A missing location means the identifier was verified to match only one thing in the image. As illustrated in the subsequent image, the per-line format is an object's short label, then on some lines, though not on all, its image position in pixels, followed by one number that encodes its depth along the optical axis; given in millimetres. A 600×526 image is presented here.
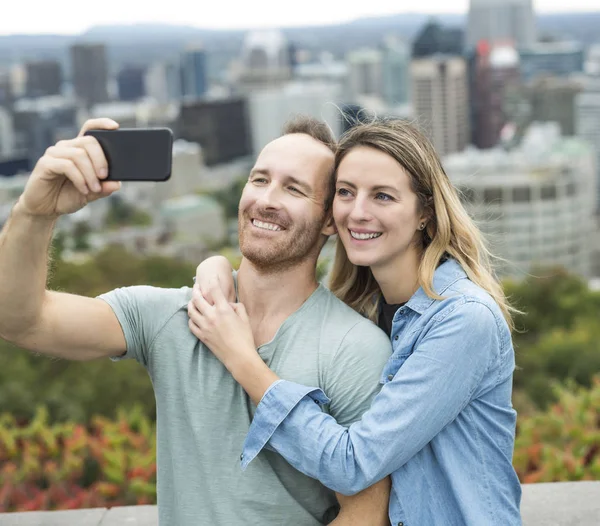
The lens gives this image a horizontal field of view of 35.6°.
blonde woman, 1953
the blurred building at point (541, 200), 70188
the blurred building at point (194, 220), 77312
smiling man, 2039
